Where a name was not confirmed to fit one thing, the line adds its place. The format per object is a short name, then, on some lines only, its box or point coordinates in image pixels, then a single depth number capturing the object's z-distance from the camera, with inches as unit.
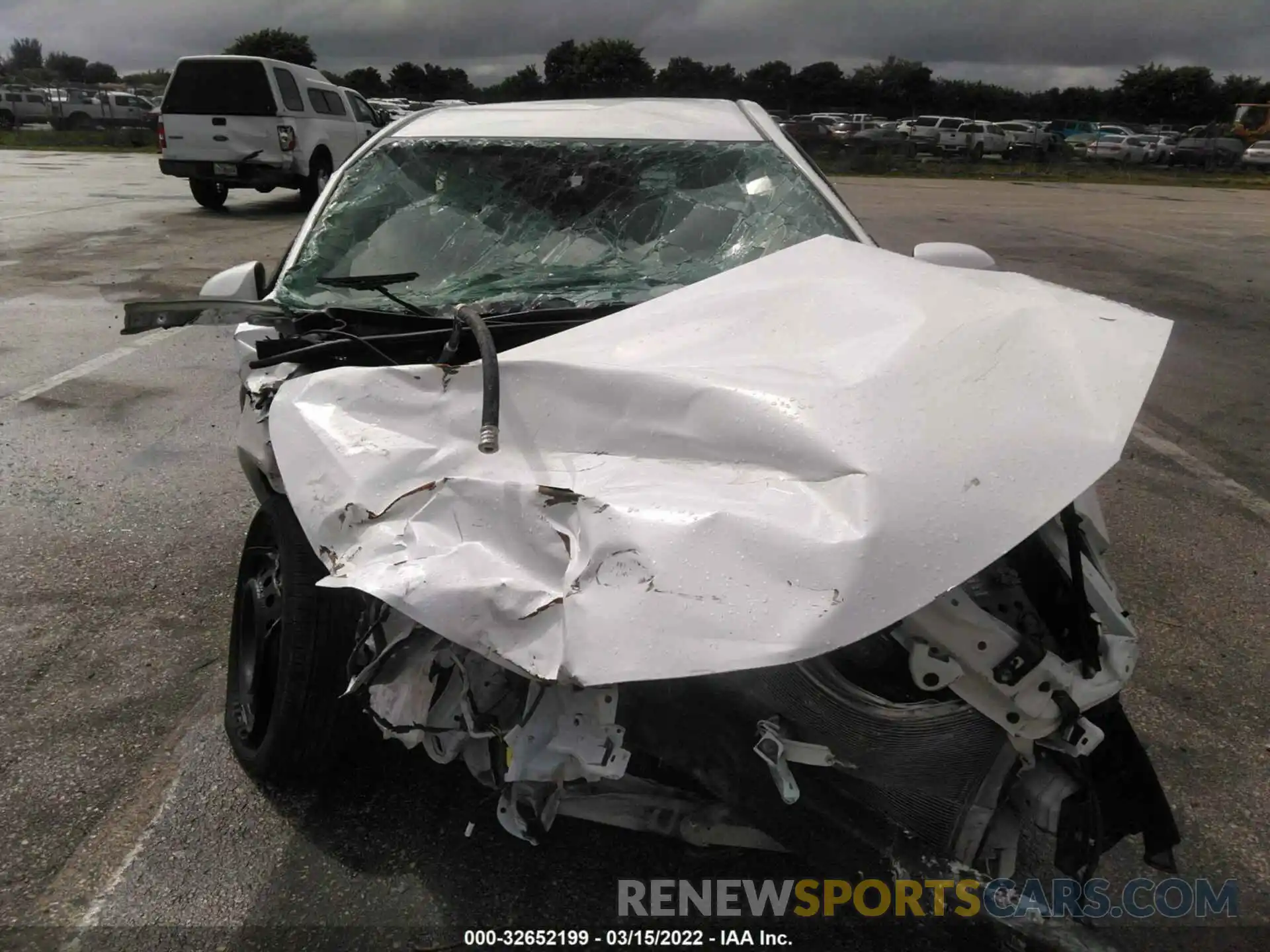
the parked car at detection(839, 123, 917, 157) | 1289.4
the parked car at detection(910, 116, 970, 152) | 1555.1
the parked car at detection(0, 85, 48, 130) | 1387.8
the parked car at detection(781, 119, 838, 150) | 1280.8
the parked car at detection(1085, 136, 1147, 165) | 1401.3
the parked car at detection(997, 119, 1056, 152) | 1371.8
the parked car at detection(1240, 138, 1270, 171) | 1301.7
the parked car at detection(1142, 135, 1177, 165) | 1425.9
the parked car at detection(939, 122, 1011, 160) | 1349.9
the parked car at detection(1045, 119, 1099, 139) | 1731.1
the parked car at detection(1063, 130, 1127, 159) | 1407.5
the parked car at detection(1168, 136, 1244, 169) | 1322.6
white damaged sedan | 64.4
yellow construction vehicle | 1630.2
